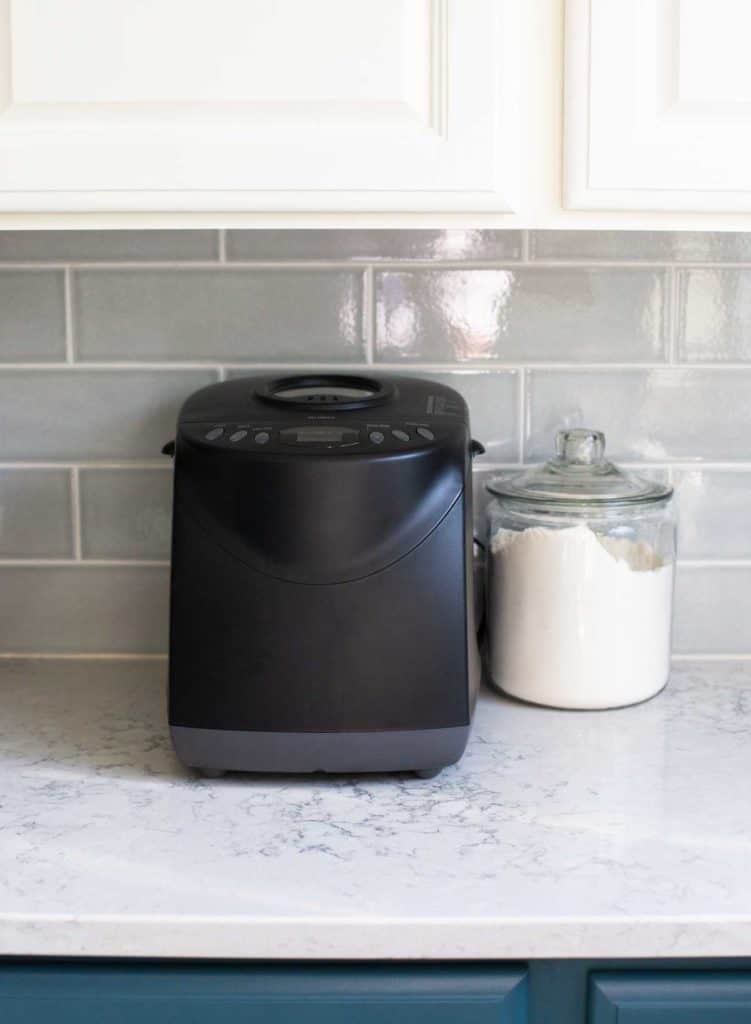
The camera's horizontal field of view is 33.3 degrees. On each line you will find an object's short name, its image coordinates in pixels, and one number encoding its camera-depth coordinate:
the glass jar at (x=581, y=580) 1.12
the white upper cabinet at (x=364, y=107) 0.92
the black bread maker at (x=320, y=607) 0.98
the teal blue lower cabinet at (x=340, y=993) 0.81
